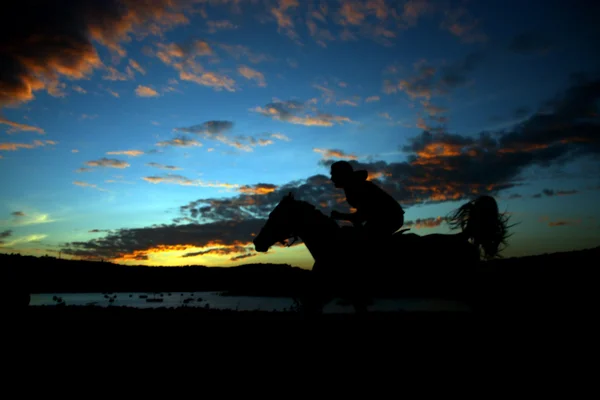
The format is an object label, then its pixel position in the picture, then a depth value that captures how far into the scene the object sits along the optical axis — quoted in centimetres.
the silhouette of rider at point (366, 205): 558
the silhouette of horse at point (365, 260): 551
